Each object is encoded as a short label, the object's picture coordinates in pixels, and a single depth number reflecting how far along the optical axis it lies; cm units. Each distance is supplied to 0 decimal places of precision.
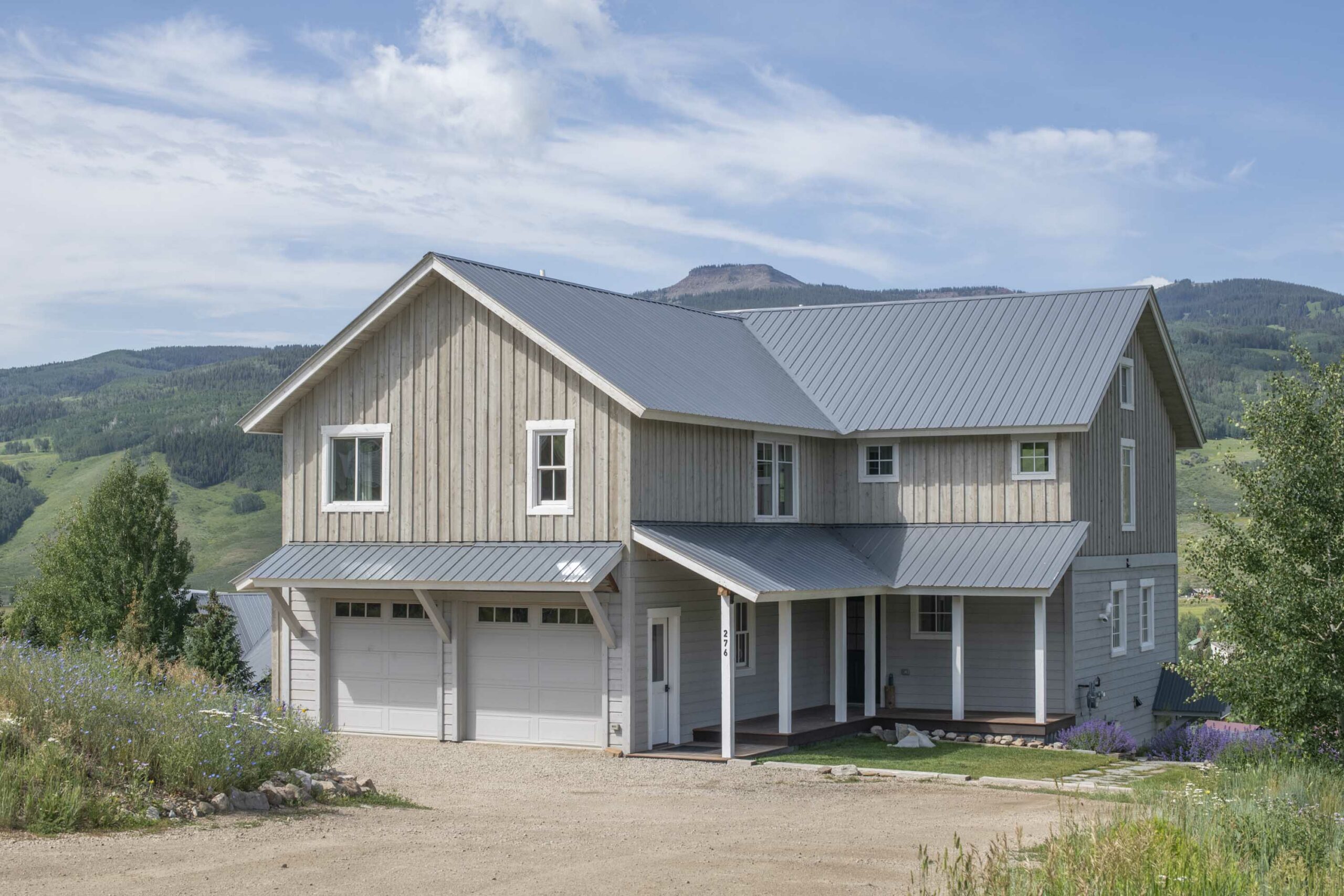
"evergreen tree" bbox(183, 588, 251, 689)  3178
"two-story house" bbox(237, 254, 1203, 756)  2286
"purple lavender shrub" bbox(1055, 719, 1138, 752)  2370
